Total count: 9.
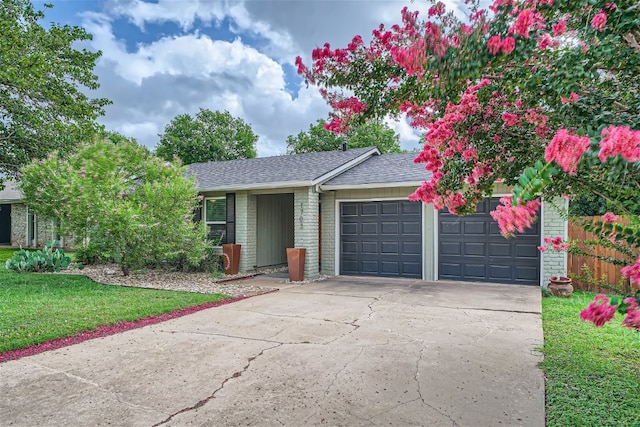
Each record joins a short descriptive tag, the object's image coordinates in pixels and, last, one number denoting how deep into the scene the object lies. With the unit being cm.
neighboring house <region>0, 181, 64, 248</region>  1848
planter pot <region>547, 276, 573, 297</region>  791
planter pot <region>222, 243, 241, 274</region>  1068
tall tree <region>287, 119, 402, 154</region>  2994
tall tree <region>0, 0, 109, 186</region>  1074
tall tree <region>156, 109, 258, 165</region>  3416
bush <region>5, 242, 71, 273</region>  1053
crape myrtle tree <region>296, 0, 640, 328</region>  189
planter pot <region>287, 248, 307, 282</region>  982
